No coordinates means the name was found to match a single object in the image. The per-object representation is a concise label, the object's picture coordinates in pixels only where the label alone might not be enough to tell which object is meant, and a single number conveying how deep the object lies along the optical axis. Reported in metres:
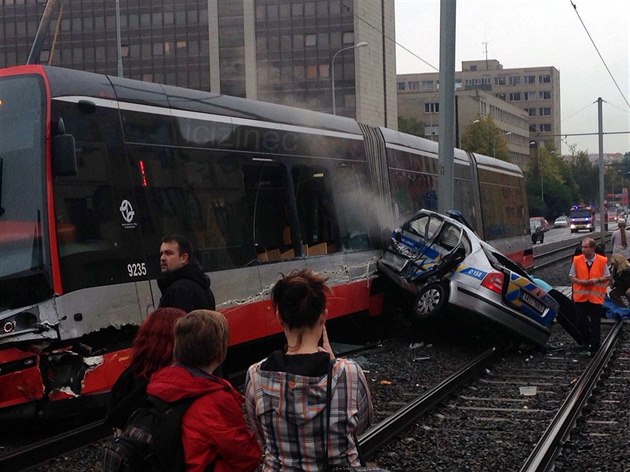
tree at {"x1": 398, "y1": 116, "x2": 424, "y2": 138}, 98.81
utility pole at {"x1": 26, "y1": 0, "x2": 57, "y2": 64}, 9.76
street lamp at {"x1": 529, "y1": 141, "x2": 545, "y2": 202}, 88.35
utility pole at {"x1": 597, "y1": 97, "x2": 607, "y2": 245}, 41.75
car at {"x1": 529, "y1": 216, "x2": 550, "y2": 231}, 58.03
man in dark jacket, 5.42
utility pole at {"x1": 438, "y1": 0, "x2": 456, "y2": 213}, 15.20
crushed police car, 12.69
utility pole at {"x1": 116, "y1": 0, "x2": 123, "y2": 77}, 29.98
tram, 7.77
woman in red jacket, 3.22
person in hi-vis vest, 12.31
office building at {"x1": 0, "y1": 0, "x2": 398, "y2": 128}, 80.94
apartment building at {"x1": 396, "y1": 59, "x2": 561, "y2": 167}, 152.38
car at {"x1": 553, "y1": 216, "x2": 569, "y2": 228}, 90.44
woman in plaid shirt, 3.26
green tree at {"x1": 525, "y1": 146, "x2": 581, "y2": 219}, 91.44
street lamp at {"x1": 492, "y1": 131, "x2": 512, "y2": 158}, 87.09
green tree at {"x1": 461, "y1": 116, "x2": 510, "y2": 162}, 87.69
